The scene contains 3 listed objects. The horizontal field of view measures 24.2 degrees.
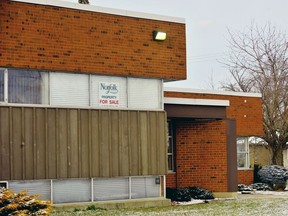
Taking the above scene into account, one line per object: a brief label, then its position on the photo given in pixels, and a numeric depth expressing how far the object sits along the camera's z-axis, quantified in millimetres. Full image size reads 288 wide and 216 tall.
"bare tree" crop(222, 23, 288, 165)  37875
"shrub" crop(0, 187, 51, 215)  14055
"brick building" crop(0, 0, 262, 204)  17656
